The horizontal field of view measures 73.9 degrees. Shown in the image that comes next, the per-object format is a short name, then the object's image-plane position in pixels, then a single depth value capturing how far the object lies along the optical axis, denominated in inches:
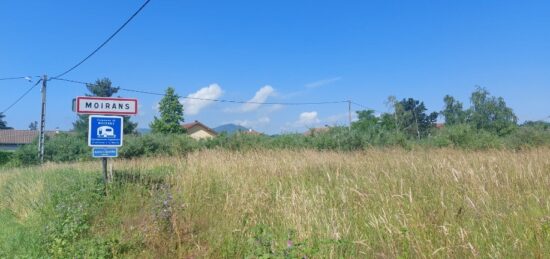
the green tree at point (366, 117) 2402.3
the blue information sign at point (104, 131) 275.4
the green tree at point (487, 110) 2214.6
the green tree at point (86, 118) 2432.2
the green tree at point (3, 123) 3828.7
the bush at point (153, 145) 983.0
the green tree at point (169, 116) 2316.7
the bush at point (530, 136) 760.3
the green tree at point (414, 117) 2407.7
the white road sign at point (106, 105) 275.3
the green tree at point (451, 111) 2591.0
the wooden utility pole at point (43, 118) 1002.7
